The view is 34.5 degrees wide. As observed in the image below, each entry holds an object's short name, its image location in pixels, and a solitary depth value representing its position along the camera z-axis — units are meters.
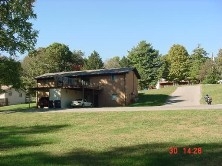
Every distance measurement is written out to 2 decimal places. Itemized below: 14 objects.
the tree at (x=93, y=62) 94.69
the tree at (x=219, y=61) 83.38
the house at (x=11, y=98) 78.19
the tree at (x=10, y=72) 41.22
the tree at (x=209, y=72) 89.69
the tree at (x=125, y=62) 96.20
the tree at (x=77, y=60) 100.07
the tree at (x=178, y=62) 99.38
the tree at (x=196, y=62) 98.19
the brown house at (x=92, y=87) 53.69
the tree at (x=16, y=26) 39.59
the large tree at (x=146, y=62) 89.56
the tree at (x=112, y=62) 126.86
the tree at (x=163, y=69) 90.25
